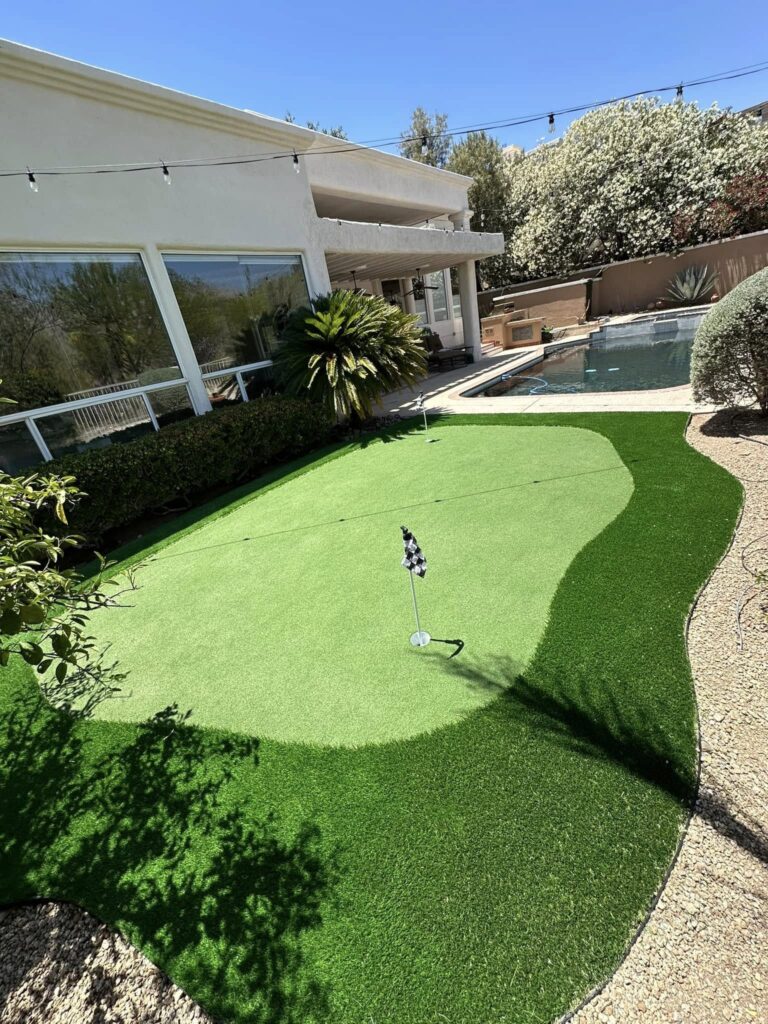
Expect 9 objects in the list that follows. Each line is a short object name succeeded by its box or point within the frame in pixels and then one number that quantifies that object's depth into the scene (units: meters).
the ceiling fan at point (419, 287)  16.14
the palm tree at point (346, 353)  8.69
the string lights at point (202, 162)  5.99
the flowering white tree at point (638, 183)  19.53
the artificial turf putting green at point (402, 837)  1.63
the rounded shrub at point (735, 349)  5.20
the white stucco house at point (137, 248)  6.05
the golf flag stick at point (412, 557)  2.75
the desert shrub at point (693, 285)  18.88
